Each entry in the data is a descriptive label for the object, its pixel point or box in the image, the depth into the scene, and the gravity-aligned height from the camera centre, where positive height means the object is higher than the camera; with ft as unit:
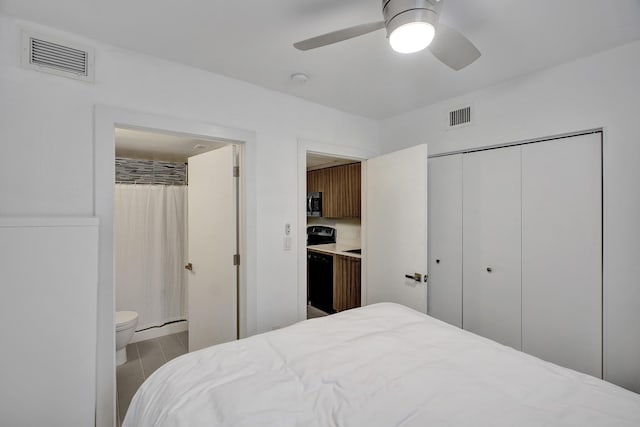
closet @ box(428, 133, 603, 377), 6.02 -0.77
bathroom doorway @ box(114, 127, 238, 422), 7.73 -1.15
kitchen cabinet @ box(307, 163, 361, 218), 12.75 +1.20
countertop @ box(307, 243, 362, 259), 12.26 -1.64
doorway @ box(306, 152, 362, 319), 11.96 -1.24
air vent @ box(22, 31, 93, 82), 4.78 +2.72
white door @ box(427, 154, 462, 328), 8.17 -0.72
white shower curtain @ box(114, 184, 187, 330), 10.86 -1.46
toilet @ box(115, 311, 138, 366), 8.59 -3.56
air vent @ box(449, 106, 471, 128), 7.77 +2.67
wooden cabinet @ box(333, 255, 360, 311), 11.51 -2.81
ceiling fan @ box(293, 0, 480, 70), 3.57 +2.46
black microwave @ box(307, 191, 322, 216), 15.06 +0.55
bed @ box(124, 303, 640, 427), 3.07 -2.13
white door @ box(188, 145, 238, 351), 7.50 -0.97
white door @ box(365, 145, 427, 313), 7.78 -0.37
